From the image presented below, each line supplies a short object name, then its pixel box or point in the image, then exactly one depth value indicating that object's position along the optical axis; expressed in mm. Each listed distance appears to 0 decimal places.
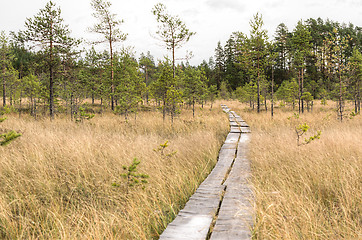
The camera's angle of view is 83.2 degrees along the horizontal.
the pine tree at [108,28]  19111
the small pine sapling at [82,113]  8988
